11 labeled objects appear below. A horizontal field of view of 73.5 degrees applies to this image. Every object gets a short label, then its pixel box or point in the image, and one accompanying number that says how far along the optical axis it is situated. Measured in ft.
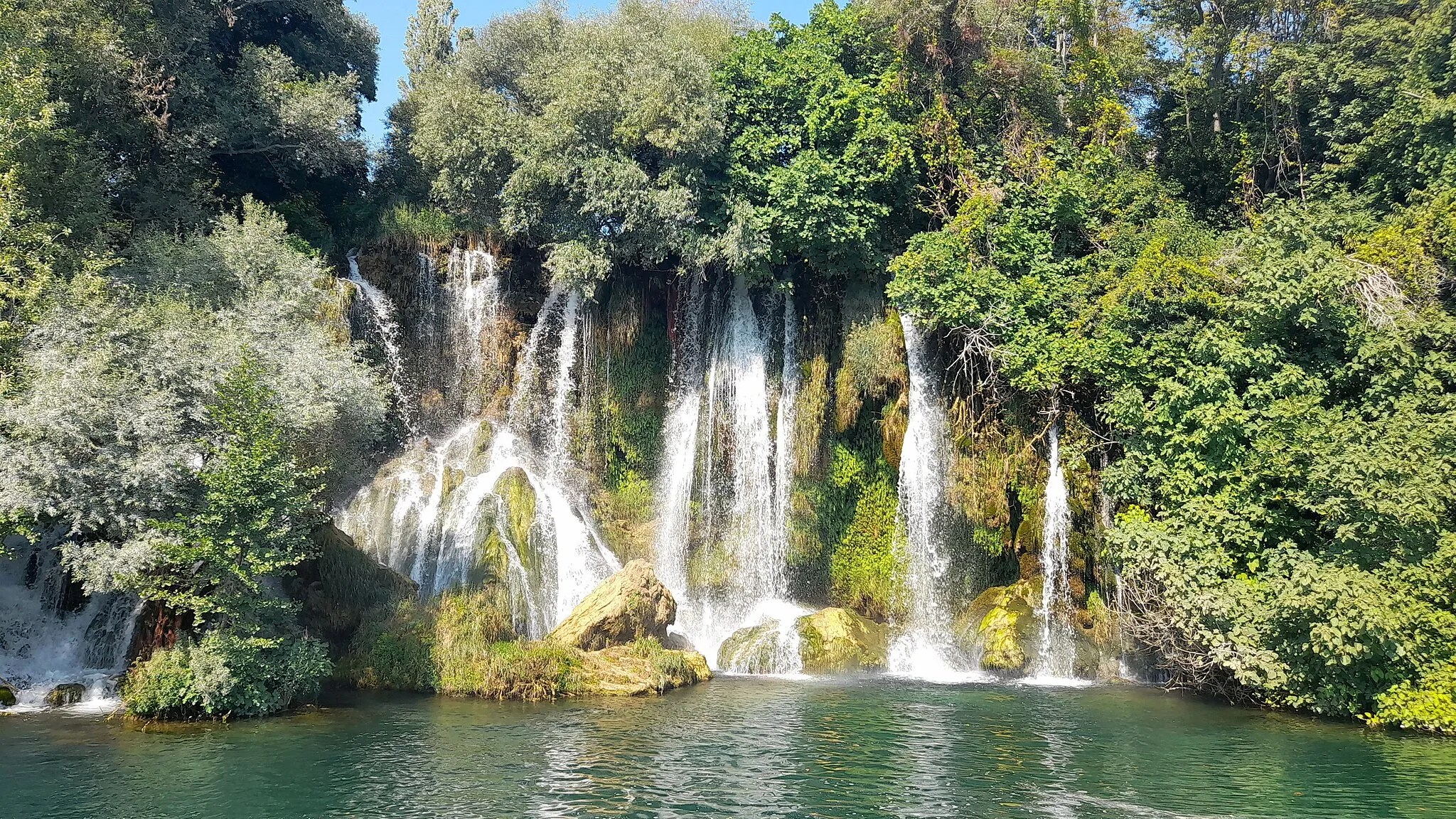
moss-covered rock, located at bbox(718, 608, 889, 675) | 76.54
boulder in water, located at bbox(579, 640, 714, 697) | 65.87
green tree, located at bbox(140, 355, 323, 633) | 54.75
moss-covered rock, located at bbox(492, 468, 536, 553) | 77.77
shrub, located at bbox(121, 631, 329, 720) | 53.57
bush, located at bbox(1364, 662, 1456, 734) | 54.65
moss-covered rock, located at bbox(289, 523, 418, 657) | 68.33
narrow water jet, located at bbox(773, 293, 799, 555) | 88.43
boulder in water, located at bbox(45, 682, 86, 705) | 58.13
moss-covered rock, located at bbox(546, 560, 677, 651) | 69.92
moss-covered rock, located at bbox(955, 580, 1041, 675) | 74.64
